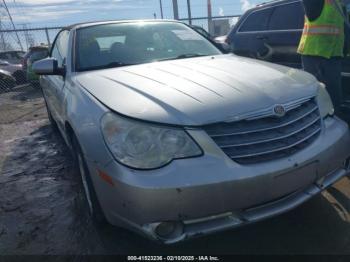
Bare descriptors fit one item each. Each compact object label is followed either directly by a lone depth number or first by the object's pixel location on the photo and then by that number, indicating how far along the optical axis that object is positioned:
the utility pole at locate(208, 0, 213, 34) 15.89
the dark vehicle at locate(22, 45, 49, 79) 13.46
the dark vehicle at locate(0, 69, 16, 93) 13.51
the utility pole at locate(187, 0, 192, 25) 15.58
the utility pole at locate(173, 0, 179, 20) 14.50
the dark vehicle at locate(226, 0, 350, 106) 5.07
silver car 2.08
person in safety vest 3.79
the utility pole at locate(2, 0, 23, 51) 16.18
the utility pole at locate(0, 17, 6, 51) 15.97
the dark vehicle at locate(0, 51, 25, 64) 16.27
